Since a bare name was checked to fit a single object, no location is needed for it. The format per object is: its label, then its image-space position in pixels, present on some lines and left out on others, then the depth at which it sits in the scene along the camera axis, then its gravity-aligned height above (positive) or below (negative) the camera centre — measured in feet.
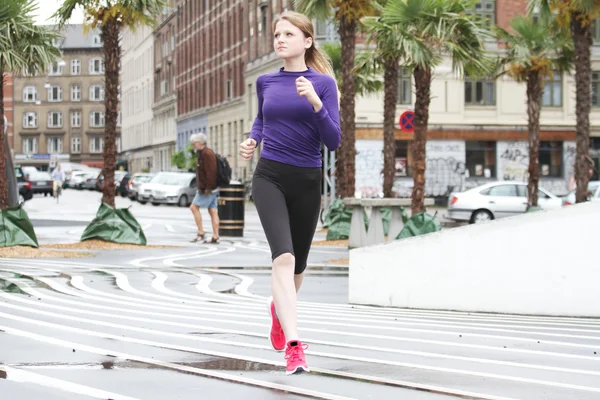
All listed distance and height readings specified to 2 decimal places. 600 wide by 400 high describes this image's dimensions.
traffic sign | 94.68 +4.69
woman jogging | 20.83 +0.56
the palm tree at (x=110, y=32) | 71.61 +8.78
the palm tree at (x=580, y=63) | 81.25 +7.71
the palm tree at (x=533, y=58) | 104.63 +10.76
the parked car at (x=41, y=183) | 232.53 +0.40
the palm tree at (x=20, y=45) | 64.03 +7.30
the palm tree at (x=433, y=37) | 68.64 +8.42
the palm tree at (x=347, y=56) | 88.07 +8.86
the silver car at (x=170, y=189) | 183.42 -0.69
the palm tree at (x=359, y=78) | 123.44 +10.23
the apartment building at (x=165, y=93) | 339.36 +25.63
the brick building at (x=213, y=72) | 248.32 +24.85
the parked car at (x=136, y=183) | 208.85 +0.26
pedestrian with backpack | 74.28 +0.18
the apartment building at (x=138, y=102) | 382.42 +27.16
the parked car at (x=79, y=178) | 314.55 +1.79
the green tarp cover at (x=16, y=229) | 59.31 -2.06
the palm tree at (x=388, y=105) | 87.61 +5.54
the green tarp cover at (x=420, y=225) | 54.54 -1.85
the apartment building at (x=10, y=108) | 466.29 +29.40
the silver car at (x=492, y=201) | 116.88 -1.79
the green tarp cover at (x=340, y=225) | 78.89 -2.64
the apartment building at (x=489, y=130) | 182.60 +7.70
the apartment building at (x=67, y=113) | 496.23 +28.67
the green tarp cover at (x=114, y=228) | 68.95 -2.38
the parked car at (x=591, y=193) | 107.13 -1.01
